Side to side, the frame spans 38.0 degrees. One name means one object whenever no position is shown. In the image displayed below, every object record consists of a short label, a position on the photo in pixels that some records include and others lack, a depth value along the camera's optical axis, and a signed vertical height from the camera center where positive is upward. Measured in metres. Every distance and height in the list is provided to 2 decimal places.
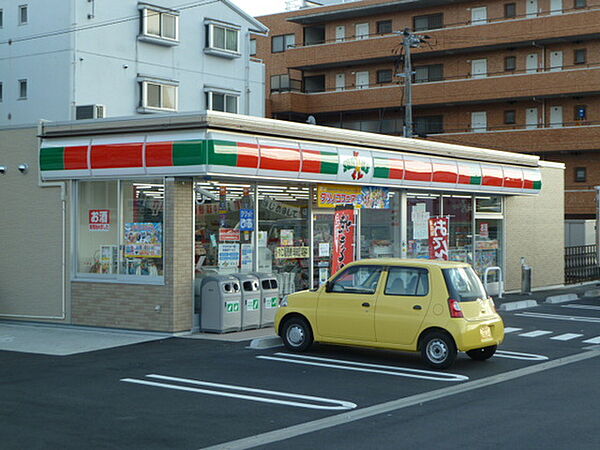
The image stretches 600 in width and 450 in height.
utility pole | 33.44 +6.35
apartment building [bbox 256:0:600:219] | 45.97 +9.26
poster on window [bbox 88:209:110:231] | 17.91 +0.28
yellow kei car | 12.94 -1.21
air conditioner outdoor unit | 19.48 +2.72
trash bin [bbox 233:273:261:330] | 17.25 -1.34
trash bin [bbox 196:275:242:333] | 16.80 -1.38
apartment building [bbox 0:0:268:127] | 33.81 +7.29
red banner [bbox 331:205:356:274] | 20.39 -0.09
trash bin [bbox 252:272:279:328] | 17.70 -1.33
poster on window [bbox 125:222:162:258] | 17.16 -0.14
